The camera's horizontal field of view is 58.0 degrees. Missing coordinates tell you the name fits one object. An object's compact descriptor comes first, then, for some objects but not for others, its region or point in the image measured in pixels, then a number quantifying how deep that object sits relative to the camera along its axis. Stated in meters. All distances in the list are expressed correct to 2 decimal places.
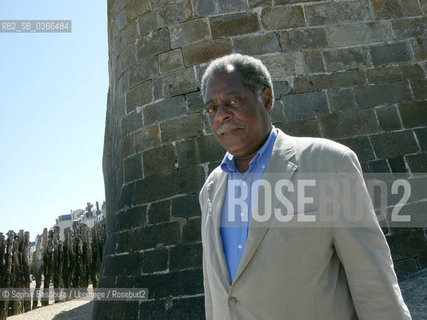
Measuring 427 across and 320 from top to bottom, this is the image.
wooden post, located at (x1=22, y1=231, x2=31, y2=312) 10.10
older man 1.38
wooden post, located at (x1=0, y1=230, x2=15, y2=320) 8.81
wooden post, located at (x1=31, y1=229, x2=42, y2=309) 10.88
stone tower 4.42
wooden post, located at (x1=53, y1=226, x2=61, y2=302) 11.08
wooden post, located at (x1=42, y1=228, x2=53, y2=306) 10.61
